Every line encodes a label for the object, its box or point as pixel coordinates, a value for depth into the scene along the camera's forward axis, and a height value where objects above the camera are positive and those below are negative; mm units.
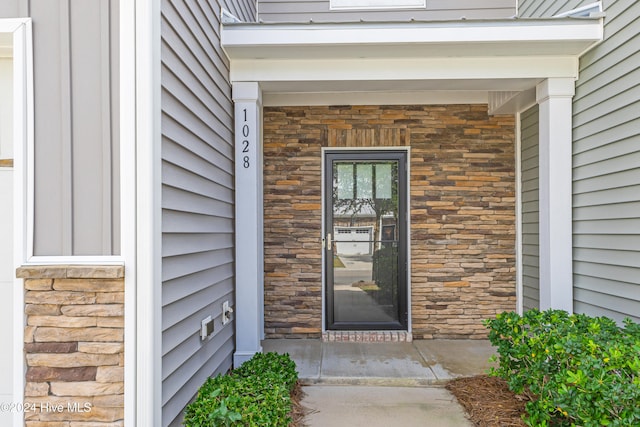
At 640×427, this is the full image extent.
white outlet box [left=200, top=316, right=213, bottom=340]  2643 -696
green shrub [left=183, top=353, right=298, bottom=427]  2086 -982
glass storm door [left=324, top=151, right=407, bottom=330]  4574 -157
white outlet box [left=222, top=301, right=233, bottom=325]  3168 -718
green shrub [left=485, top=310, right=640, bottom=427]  1924 -765
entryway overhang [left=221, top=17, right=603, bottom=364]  3158 +1156
